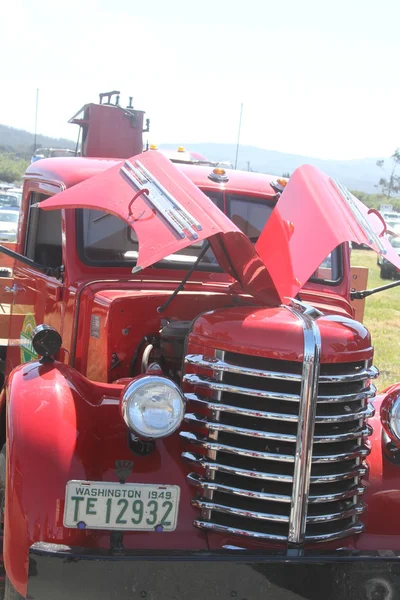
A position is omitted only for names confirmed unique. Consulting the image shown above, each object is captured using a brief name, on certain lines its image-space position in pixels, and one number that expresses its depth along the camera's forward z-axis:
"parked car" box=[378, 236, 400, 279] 19.98
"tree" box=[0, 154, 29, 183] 67.65
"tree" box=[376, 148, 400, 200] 82.96
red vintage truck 3.12
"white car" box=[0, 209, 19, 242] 24.03
